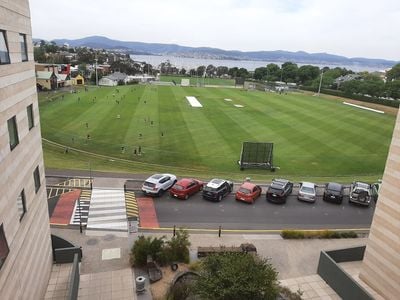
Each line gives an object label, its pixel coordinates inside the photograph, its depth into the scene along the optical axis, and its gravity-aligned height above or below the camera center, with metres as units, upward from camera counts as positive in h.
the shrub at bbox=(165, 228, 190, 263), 18.92 -10.73
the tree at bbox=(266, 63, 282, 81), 168.84 -9.55
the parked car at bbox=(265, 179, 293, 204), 27.50 -10.78
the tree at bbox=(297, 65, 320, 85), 159.38 -8.50
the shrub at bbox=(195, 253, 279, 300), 13.18 -8.75
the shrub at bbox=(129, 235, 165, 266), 18.30 -10.56
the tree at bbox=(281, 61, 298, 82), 165.62 -9.04
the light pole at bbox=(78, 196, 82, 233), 21.58 -11.21
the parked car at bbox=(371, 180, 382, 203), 29.82 -11.07
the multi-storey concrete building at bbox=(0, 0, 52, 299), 10.52 -4.43
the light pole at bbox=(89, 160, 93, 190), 28.61 -11.42
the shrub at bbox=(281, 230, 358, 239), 22.61 -11.50
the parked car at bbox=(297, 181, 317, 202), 28.30 -10.99
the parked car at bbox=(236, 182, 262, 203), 27.31 -10.90
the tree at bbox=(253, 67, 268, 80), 177.38 -10.29
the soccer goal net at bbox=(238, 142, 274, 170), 36.31 -10.71
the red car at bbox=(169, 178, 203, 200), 26.97 -10.75
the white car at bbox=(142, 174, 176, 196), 27.16 -10.69
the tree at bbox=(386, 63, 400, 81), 149.25 -5.48
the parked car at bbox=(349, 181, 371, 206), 28.25 -10.92
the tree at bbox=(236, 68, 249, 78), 187.98 -11.69
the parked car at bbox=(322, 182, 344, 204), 28.41 -10.96
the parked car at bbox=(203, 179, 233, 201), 27.00 -10.70
